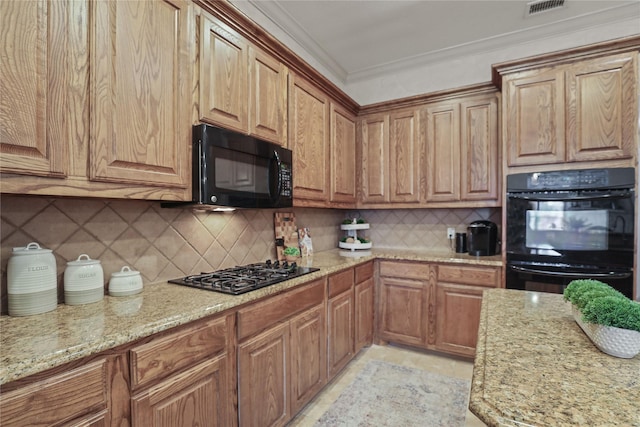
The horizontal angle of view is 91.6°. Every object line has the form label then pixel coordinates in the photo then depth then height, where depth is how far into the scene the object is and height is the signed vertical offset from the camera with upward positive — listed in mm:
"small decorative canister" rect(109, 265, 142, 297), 1405 -327
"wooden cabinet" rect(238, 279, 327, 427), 1454 -770
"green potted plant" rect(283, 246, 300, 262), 2527 -337
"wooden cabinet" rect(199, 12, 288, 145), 1615 +747
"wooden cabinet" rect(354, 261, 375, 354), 2577 -813
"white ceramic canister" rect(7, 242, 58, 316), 1119 -253
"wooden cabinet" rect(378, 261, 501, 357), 2523 -785
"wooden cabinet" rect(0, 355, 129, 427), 771 -507
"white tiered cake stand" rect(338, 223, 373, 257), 2941 -327
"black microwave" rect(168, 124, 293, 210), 1532 +231
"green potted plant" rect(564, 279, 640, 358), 771 -283
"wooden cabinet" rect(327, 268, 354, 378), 2178 -804
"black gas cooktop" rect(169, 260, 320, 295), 1532 -369
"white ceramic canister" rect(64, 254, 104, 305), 1268 -290
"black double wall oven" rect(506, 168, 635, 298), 2092 -117
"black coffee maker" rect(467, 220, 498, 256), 2721 -224
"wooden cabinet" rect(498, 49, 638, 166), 2123 +737
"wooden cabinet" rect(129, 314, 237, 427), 1041 -619
